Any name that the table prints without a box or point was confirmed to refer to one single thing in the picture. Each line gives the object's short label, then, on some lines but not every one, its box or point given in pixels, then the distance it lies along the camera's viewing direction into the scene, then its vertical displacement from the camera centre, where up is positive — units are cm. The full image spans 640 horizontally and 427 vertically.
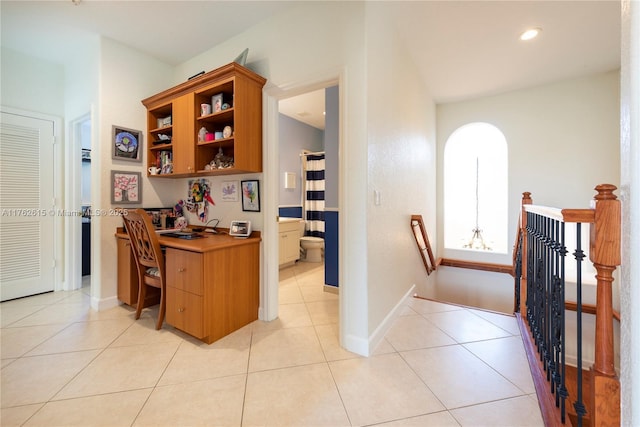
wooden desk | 192 -59
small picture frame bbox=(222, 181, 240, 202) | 254 +20
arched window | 419 +36
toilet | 462 -68
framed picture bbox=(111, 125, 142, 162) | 260 +69
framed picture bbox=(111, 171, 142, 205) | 260 +23
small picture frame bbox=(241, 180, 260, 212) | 237 +13
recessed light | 239 +167
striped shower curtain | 502 +30
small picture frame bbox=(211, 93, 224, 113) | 230 +97
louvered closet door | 272 +4
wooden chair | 205 -37
